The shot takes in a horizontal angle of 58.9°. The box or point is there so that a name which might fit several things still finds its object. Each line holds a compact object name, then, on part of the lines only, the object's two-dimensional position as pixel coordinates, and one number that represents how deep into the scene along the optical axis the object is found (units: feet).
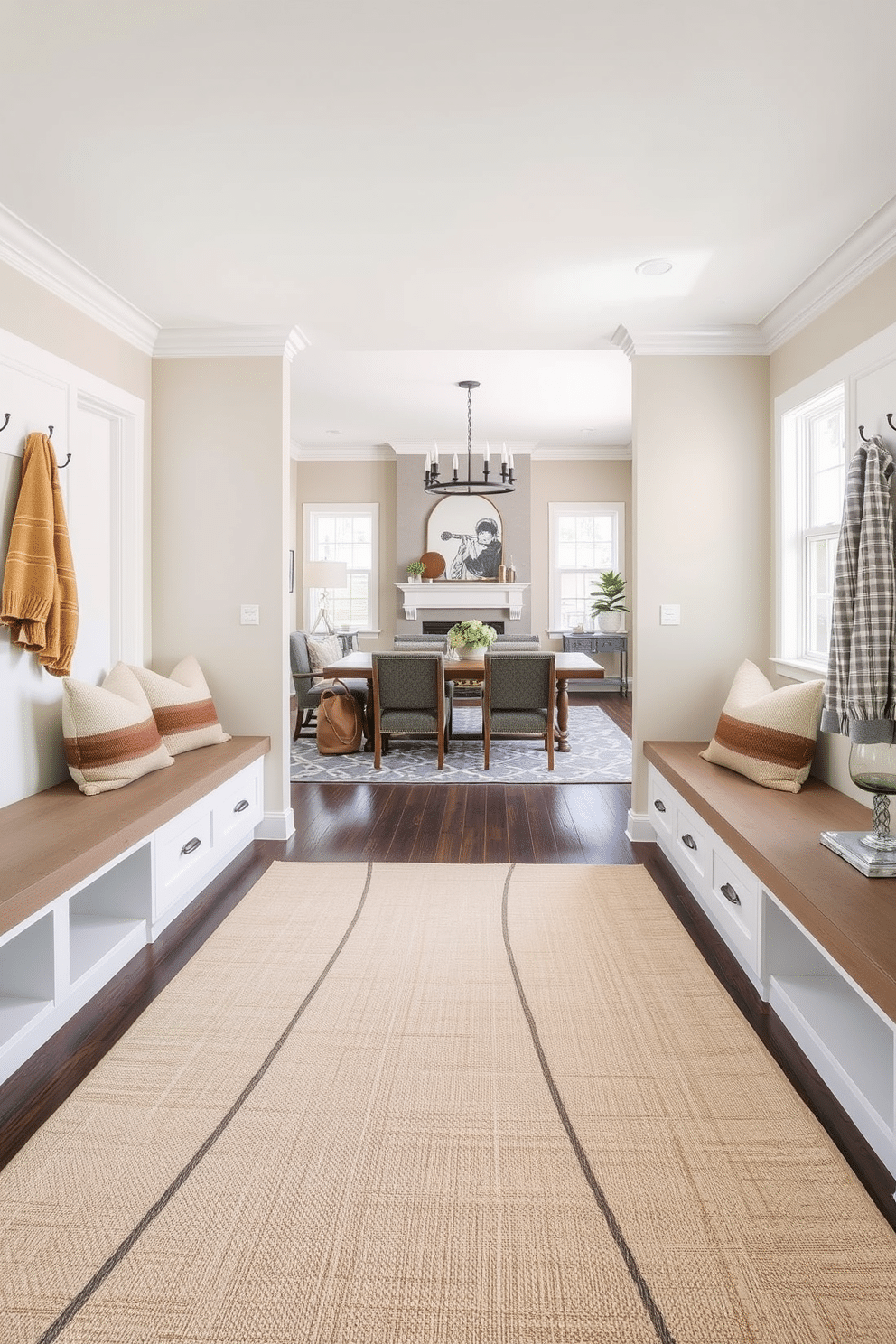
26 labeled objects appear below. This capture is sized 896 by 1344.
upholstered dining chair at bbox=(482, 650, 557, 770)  17.78
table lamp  25.04
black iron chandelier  19.88
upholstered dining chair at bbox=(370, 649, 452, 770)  17.78
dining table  18.47
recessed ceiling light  10.30
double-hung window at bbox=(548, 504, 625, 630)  29.66
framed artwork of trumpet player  28.84
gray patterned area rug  17.46
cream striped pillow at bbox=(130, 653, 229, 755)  11.93
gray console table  28.30
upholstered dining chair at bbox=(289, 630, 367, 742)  20.43
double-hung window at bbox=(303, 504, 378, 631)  29.60
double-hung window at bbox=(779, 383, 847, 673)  11.60
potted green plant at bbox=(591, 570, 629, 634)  28.50
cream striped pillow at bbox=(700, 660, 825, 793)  10.38
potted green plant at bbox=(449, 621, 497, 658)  20.53
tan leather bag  19.52
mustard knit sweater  9.30
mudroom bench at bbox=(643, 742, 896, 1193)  5.90
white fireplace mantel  28.60
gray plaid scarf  8.59
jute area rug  4.45
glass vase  7.29
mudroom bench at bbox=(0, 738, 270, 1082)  7.06
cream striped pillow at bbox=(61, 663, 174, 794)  9.86
